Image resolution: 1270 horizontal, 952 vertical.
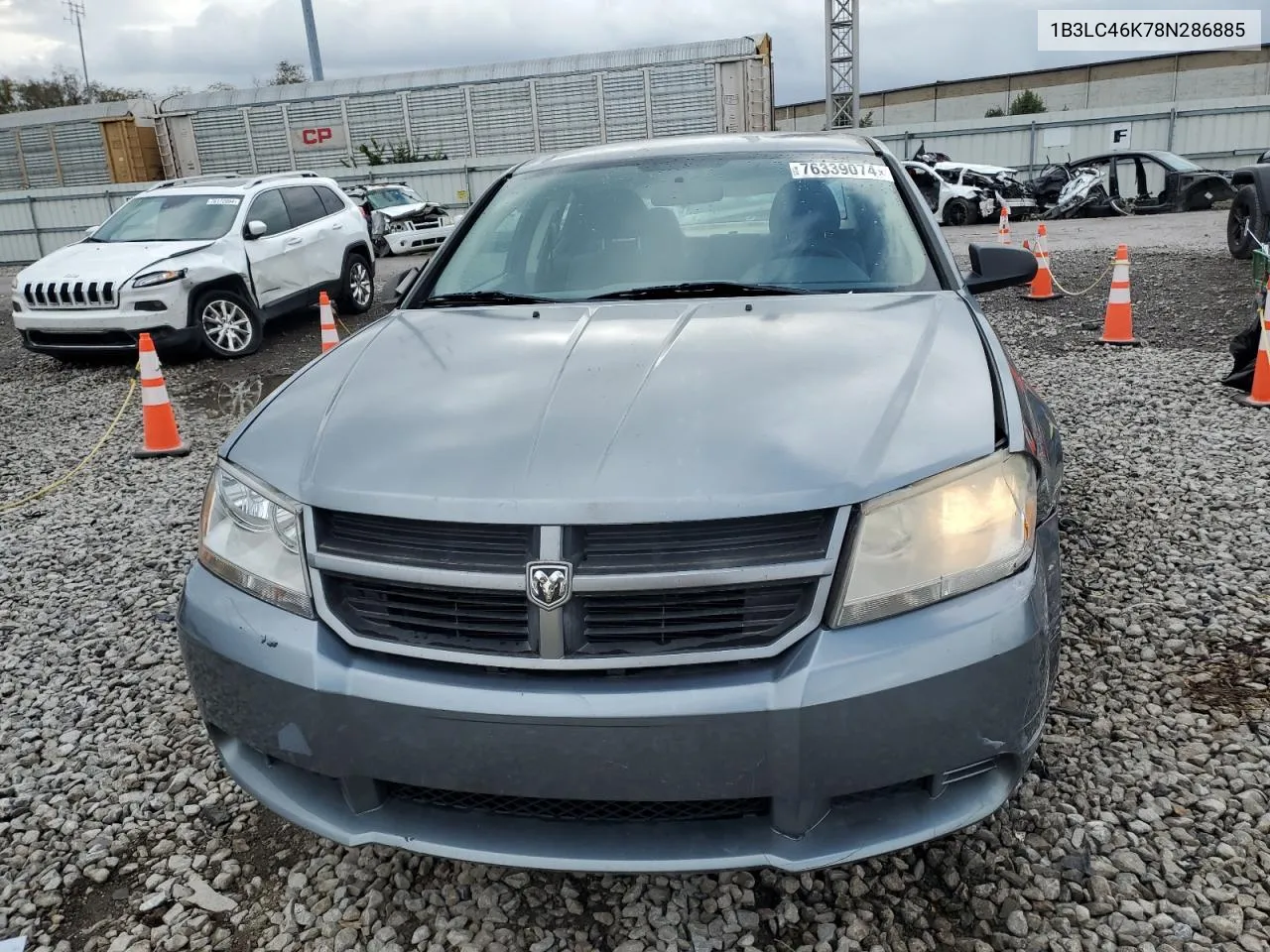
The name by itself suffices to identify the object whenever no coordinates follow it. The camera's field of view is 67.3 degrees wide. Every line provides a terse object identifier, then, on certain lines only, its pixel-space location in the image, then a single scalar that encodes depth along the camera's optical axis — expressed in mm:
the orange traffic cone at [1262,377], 5648
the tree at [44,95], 54969
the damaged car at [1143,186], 19516
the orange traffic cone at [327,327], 8297
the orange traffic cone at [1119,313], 7633
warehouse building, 51250
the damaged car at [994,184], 20469
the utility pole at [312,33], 37469
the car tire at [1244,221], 9812
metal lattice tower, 38438
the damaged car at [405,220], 19312
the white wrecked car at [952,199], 20203
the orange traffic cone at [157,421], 6141
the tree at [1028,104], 51500
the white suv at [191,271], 8711
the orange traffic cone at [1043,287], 10016
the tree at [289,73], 59125
